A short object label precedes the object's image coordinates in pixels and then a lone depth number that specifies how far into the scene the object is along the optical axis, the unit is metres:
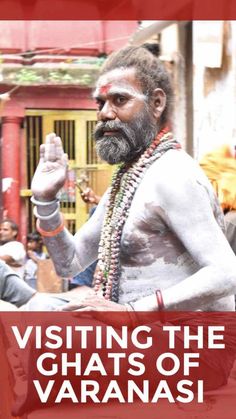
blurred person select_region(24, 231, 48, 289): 8.12
